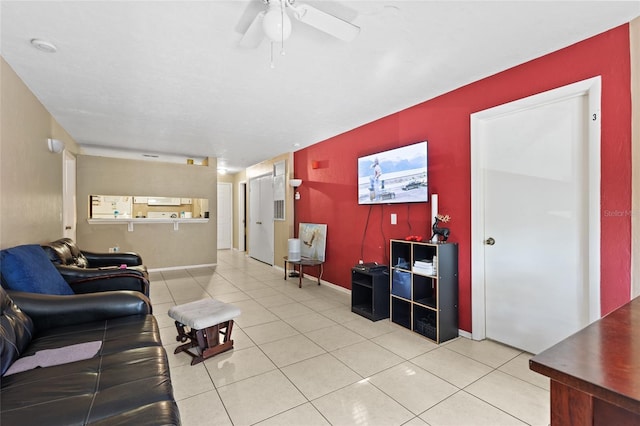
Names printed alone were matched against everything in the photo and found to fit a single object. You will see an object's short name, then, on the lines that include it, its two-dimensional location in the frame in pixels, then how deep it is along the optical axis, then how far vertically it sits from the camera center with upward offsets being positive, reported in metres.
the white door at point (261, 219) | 6.91 -0.17
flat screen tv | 3.27 +0.44
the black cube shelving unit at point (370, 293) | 3.43 -1.02
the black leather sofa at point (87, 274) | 2.85 -0.63
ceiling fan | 1.65 +1.14
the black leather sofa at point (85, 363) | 1.12 -0.77
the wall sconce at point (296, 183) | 5.65 +0.57
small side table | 4.83 -0.86
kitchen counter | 5.65 -0.17
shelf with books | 2.82 -0.81
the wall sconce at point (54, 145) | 3.52 +0.84
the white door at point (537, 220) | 2.24 -0.08
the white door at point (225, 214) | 9.18 -0.05
